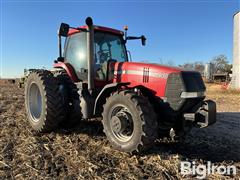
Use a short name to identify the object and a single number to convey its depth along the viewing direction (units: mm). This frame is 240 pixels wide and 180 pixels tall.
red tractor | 3062
